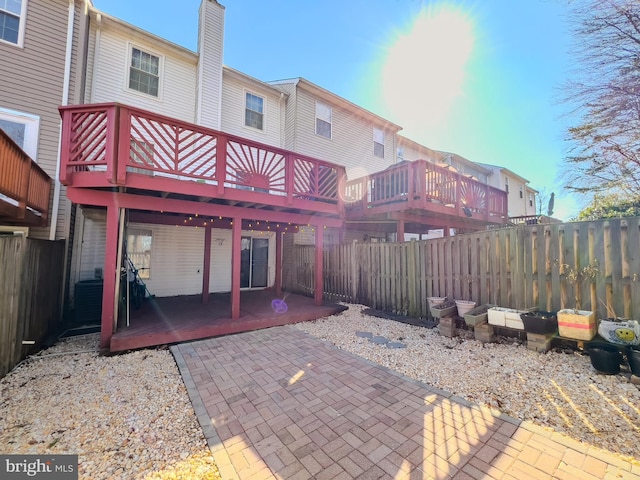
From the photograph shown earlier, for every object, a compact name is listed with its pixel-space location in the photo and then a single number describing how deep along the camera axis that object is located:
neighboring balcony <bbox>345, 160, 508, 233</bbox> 8.07
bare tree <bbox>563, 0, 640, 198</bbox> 6.83
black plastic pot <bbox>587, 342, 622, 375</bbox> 3.47
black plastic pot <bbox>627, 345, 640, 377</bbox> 3.25
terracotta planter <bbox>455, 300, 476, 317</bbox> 5.33
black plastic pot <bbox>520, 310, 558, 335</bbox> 4.27
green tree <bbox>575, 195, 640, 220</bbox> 9.66
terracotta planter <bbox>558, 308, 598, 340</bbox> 3.89
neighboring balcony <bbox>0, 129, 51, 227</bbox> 4.49
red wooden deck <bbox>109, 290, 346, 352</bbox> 4.98
